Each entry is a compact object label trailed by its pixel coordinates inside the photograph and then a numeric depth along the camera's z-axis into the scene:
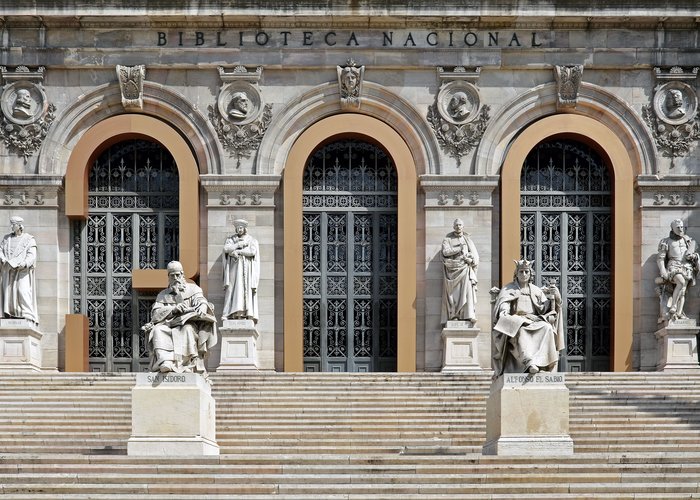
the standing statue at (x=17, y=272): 40.84
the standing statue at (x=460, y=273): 41.12
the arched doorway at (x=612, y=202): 41.88
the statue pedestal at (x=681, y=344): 40.88
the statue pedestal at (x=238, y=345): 40.66
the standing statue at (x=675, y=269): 41.12
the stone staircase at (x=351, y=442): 29.83
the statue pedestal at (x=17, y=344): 40.62
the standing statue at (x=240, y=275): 40.91
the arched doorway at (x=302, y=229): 41.78
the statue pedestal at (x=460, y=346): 40.97
